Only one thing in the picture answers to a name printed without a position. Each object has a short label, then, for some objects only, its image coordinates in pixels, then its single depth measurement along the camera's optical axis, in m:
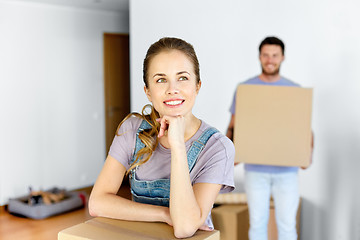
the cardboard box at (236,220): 3.04
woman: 0.95
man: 2.69
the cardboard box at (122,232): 0.90
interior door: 5.65
